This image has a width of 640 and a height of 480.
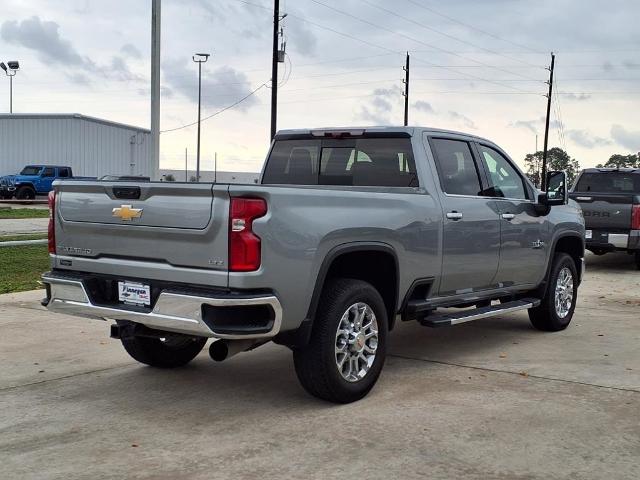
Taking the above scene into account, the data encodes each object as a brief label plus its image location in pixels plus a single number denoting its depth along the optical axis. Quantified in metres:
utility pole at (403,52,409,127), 44.65
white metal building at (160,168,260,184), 46.92
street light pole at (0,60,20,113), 60.59
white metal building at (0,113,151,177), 47.56
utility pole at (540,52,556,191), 53.59
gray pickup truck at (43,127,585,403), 4.67
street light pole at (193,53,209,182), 46.17
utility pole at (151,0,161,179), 14.86
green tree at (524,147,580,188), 62.78
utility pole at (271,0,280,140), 26.30
